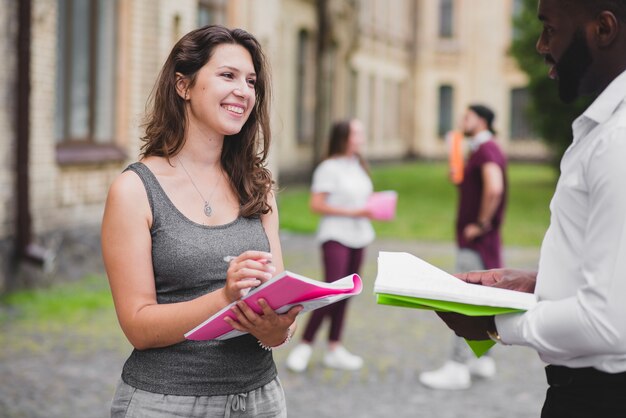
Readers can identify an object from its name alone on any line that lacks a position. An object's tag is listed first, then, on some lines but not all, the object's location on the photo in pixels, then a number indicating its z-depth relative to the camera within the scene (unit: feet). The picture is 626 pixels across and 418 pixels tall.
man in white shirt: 6.95
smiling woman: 9.06
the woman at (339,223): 25.11
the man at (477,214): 23.56
